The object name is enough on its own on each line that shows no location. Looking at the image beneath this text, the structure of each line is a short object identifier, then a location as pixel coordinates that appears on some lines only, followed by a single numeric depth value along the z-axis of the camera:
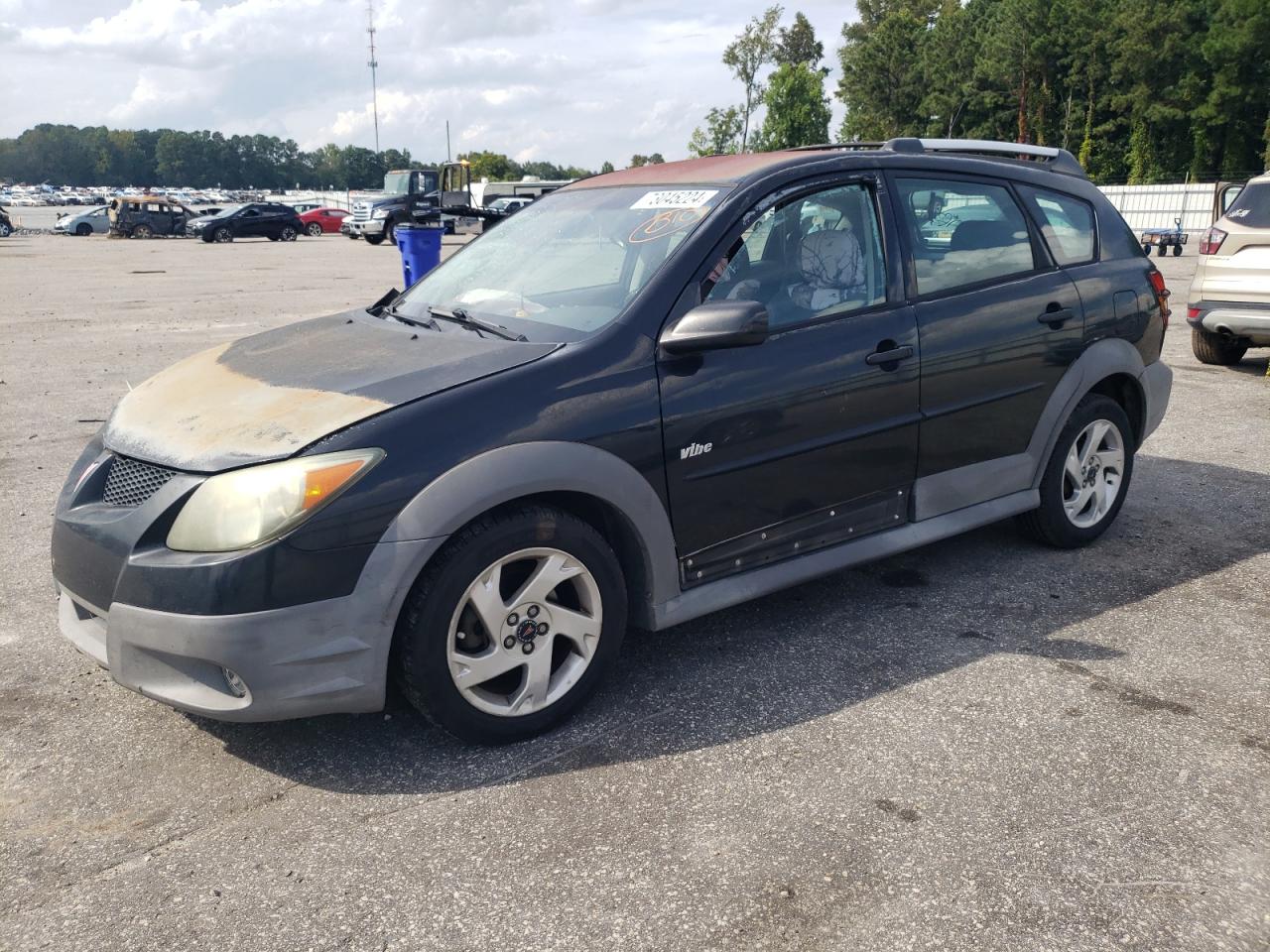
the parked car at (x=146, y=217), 40.47
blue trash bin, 11.98
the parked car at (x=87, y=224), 43.00
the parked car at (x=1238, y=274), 8.98
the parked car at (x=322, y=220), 45.66
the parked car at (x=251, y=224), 38.12
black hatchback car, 2.91
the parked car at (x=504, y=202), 41.52
